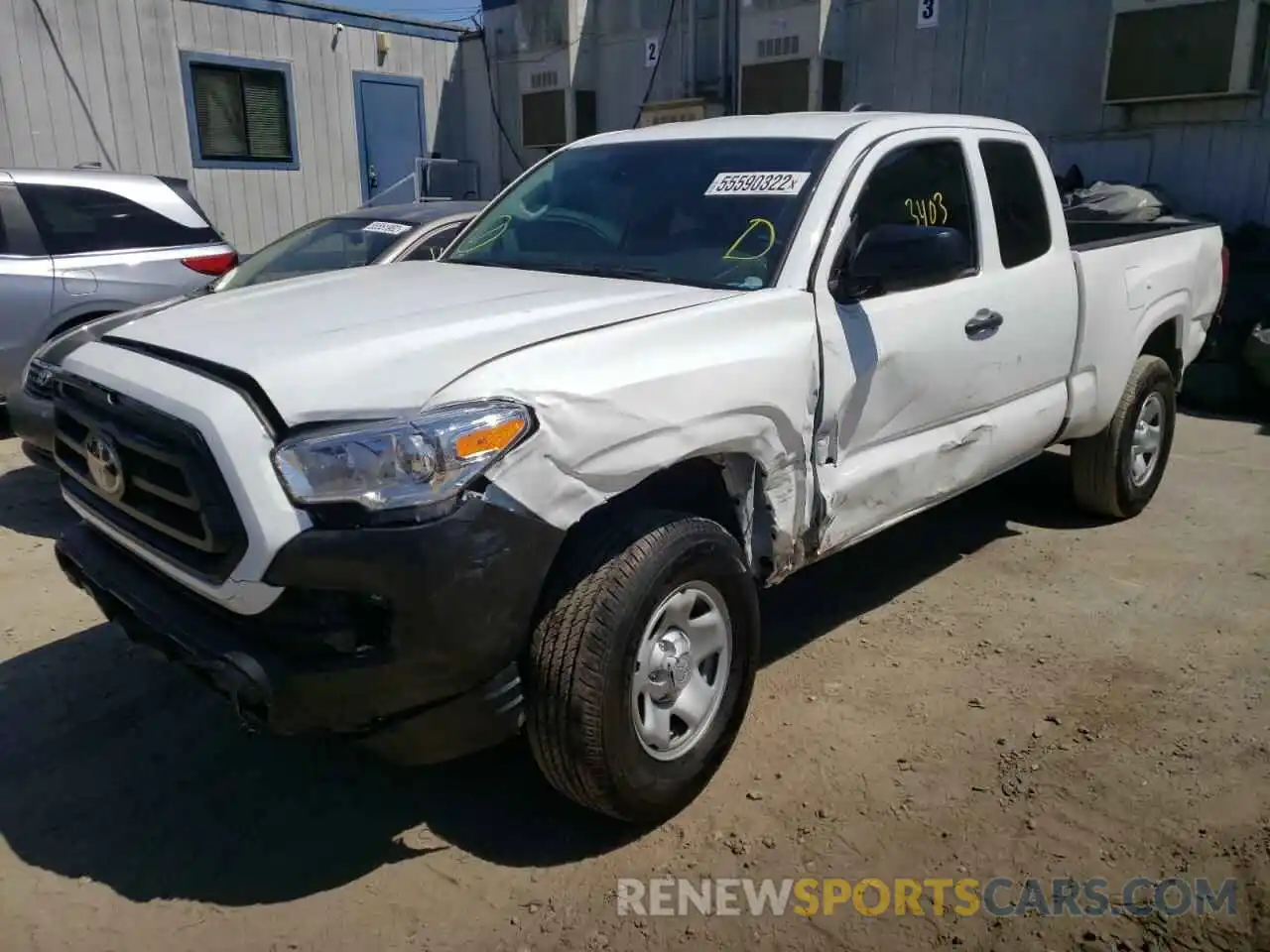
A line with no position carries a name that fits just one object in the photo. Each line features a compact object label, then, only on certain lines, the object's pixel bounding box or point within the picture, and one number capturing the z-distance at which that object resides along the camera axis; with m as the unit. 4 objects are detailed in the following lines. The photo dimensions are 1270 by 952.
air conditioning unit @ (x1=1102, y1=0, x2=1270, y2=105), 8.48
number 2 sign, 12.92
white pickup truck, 2.24
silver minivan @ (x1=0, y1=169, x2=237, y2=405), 6.49
